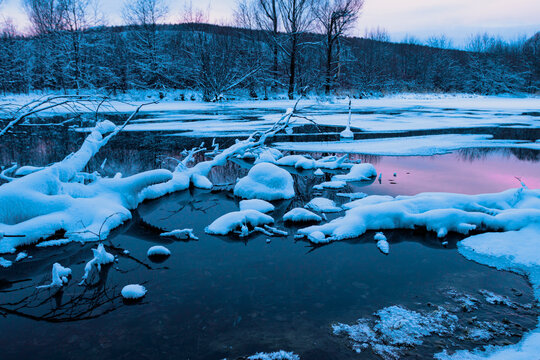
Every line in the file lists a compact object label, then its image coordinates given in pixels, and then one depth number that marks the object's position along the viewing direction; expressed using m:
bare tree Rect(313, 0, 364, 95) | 29.97
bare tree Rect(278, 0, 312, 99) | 28.98
